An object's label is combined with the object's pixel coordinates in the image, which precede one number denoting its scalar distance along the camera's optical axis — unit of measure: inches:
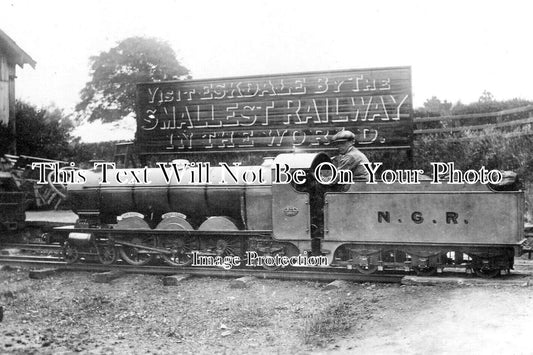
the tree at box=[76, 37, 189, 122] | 1062.4
